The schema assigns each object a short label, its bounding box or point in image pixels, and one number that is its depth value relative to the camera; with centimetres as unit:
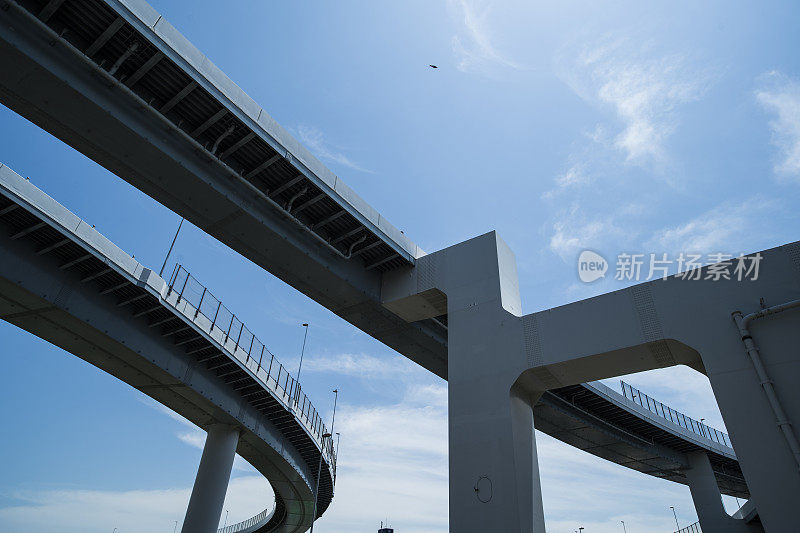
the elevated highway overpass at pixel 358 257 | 1016
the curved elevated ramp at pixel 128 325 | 1469
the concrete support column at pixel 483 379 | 1134
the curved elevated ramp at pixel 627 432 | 2403
